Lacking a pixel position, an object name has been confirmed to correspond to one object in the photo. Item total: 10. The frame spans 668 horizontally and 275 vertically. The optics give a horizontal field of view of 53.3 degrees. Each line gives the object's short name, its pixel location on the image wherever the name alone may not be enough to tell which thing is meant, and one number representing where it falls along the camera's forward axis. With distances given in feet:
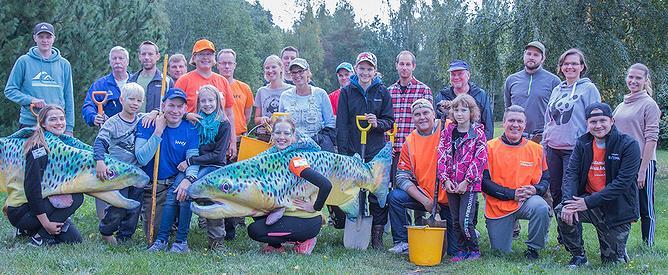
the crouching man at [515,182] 20.95
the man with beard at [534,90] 24.12
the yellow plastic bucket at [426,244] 20.02
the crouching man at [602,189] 19.13
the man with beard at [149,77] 24.23
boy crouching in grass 21.33
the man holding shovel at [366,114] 22.85
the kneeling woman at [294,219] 20.68
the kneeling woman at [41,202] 20.35
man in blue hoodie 23.88
